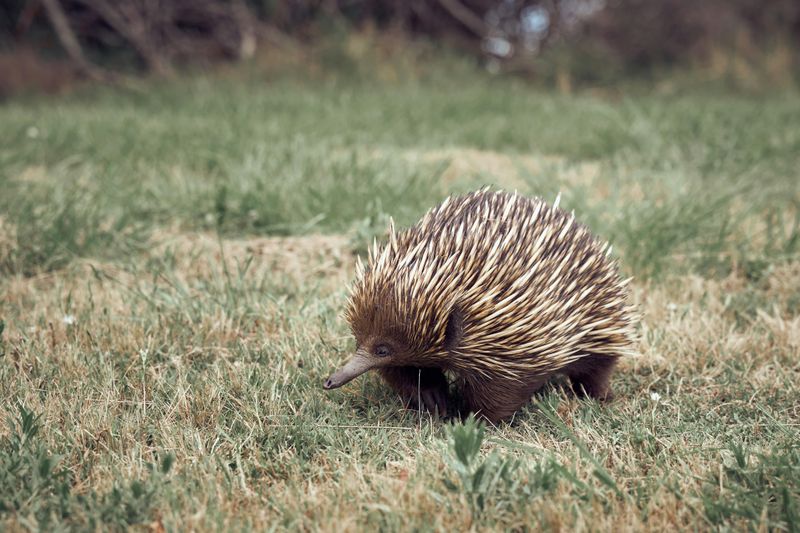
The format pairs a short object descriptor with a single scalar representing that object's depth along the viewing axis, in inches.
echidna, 97.3
